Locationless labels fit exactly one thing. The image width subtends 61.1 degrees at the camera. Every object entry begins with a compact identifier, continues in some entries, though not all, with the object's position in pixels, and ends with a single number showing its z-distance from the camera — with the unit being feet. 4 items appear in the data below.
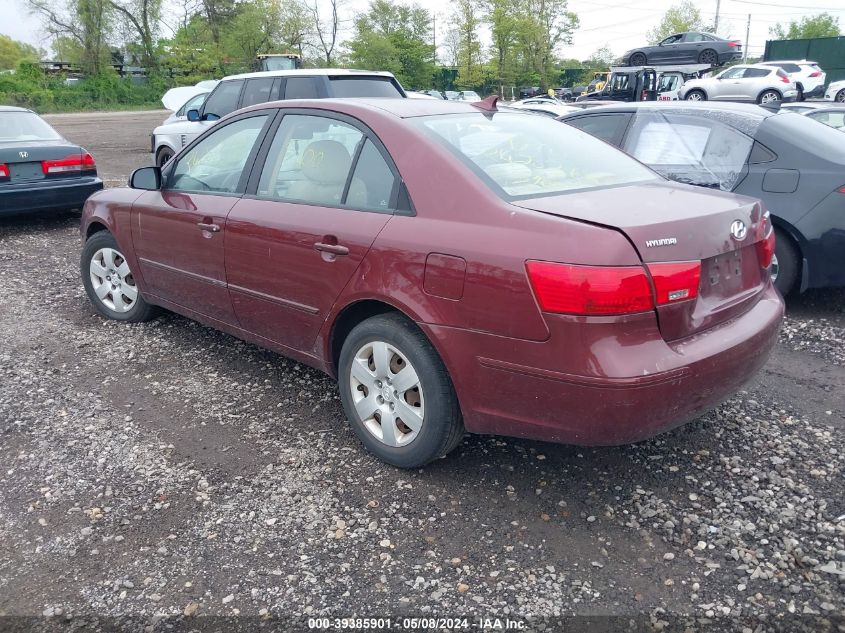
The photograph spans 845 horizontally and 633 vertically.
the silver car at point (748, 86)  81.05
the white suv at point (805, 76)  86.53
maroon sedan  8.45
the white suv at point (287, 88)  28.40
